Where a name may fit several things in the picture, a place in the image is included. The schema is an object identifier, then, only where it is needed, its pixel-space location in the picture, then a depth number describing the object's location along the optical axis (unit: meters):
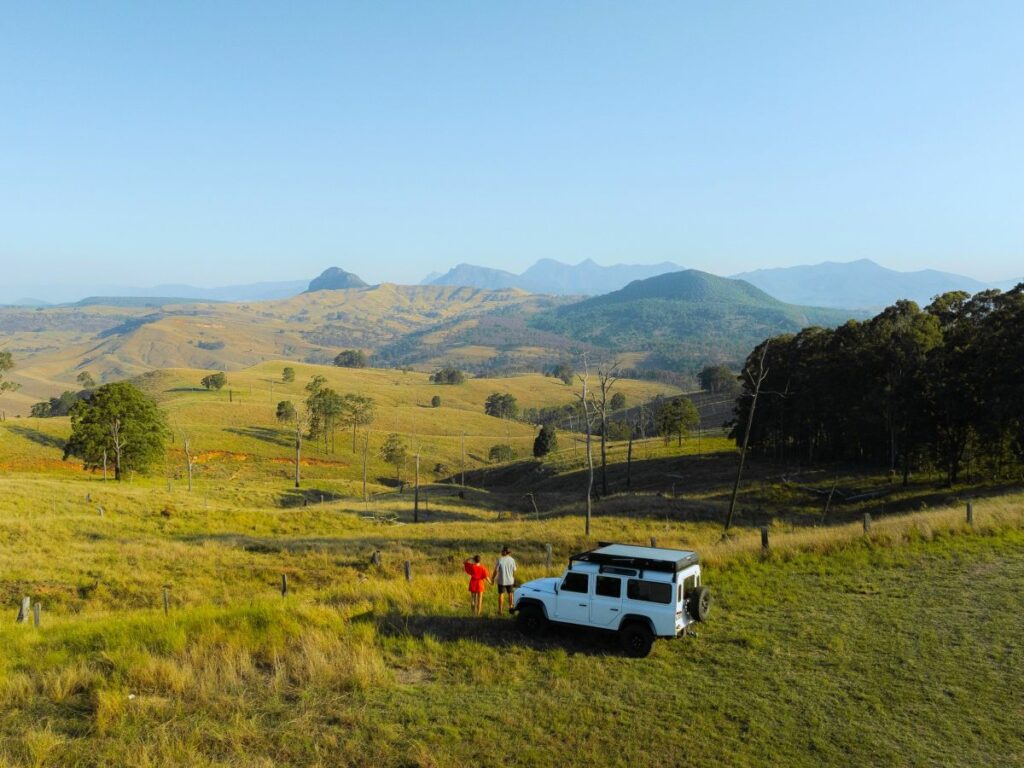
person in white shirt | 18.75
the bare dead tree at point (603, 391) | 44.56
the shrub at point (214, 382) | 175.00
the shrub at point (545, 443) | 116.44
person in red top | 18.58
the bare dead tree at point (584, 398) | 38.97
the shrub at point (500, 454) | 136.88
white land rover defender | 15.20
